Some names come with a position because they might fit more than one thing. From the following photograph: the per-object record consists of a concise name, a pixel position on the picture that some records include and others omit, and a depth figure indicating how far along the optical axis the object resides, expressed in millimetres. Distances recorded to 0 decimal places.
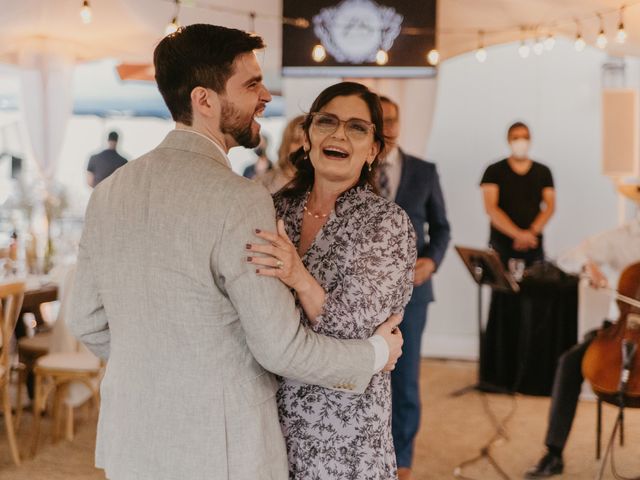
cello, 3551
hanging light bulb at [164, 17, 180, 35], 5330
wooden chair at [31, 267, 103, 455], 4582
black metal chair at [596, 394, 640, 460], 3633
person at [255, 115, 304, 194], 3539
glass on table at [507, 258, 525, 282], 5809
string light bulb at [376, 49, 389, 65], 5539
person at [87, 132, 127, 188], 9125
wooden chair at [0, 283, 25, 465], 4180
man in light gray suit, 1567
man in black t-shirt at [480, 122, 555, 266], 6414
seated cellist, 4172
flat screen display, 5551
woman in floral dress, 1773
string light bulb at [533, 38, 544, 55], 6428
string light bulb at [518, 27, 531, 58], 6234
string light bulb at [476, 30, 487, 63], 6309
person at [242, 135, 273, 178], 8095
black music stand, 5266
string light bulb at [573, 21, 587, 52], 5875
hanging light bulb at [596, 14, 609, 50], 5598
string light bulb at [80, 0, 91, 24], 5143
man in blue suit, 3715
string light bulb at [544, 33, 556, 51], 6117
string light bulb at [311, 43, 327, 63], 5570
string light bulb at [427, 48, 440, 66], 5465
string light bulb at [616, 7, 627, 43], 5554
